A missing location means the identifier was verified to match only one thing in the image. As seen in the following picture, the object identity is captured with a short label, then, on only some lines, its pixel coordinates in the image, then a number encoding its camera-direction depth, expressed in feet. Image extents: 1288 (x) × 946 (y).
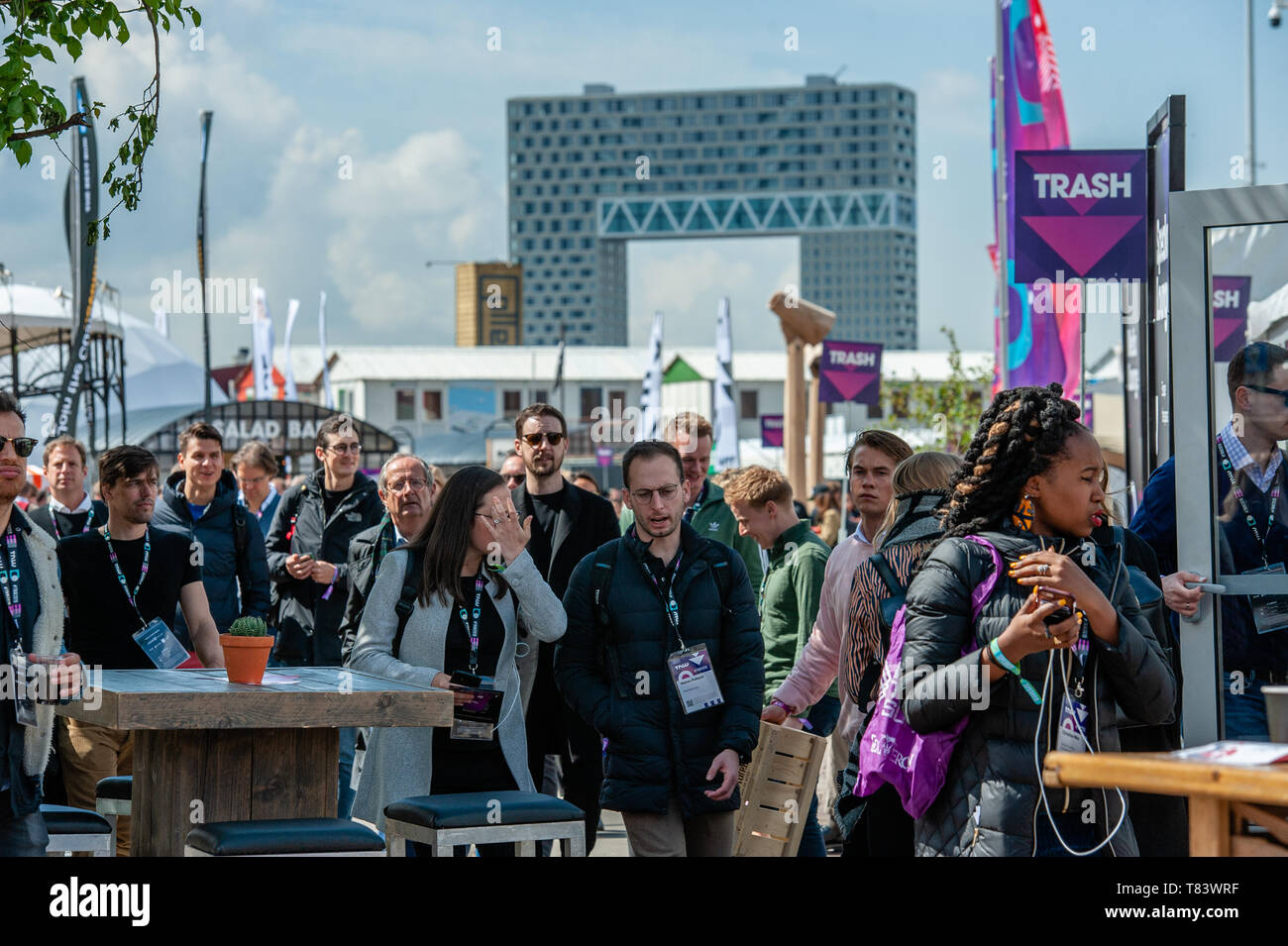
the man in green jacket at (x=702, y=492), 26.76
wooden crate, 20.26
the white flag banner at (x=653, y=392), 79.20
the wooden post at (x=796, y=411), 67.51
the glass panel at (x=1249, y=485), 16.84
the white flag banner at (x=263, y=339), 124.47
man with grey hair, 23.21
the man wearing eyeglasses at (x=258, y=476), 32.81
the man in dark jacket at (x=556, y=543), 21.97
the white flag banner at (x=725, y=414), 73.56
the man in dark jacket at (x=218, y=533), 26.27
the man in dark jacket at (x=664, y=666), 17.66
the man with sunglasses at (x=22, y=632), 14.98
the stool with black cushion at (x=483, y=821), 16.16
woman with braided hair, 12.39
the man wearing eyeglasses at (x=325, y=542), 27.09
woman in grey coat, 18.29
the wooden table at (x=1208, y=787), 9.27
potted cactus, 16.38
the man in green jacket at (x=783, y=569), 23.13
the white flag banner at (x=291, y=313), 143.91
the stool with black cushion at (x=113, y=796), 19.49
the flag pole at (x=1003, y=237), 43.78
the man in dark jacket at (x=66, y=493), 27.32
